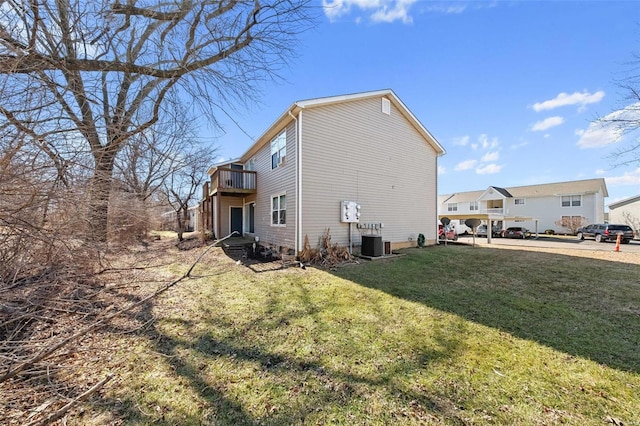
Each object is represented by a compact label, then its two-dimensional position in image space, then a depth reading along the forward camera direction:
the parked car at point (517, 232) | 24.06
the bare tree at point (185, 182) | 20.84
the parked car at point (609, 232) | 19.66
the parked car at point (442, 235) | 18.09
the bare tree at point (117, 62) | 3.19
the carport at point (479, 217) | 16.75
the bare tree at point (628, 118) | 8.29
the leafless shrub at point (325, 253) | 9.02
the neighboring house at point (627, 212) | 27.61
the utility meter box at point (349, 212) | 9.92
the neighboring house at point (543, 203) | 26.69
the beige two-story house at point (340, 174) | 9.44
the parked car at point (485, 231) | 26.11
